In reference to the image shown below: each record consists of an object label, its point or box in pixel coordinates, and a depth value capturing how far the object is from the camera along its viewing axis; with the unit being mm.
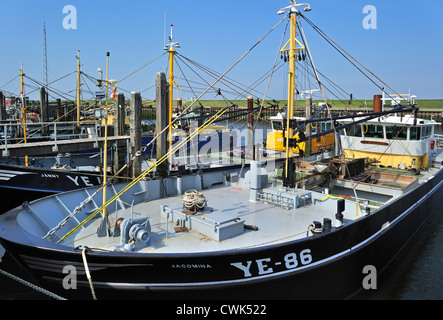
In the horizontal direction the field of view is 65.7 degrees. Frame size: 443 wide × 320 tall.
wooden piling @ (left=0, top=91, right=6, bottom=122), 28531
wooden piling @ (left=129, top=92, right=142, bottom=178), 14039
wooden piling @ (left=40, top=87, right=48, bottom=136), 27000
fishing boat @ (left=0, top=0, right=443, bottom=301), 6484
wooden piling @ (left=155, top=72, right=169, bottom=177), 12906
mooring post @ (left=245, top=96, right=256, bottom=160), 20072
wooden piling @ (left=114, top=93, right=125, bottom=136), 15788
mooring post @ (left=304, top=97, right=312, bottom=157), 18656
